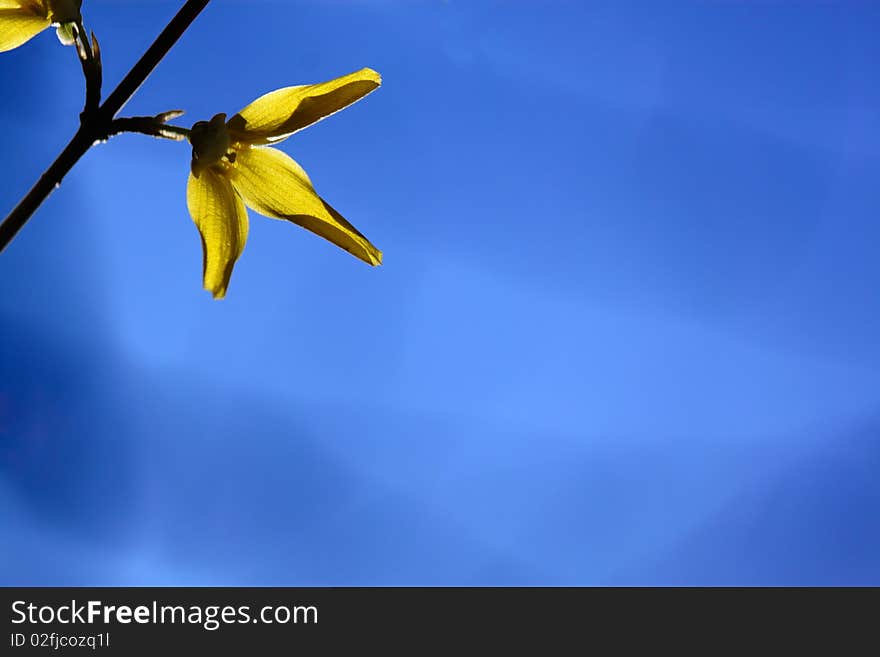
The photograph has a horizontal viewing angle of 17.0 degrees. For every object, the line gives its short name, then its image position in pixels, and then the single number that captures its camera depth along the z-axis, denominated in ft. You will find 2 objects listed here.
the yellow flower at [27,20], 1.01
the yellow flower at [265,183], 1.05
